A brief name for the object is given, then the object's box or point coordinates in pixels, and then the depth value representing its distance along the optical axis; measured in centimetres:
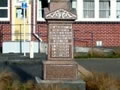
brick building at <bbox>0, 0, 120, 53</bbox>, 2562
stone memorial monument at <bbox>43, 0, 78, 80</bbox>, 1154
